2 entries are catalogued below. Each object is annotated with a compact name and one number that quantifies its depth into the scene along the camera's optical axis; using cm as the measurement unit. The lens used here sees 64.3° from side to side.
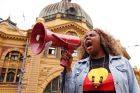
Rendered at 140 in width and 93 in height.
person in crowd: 137
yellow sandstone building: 1116
